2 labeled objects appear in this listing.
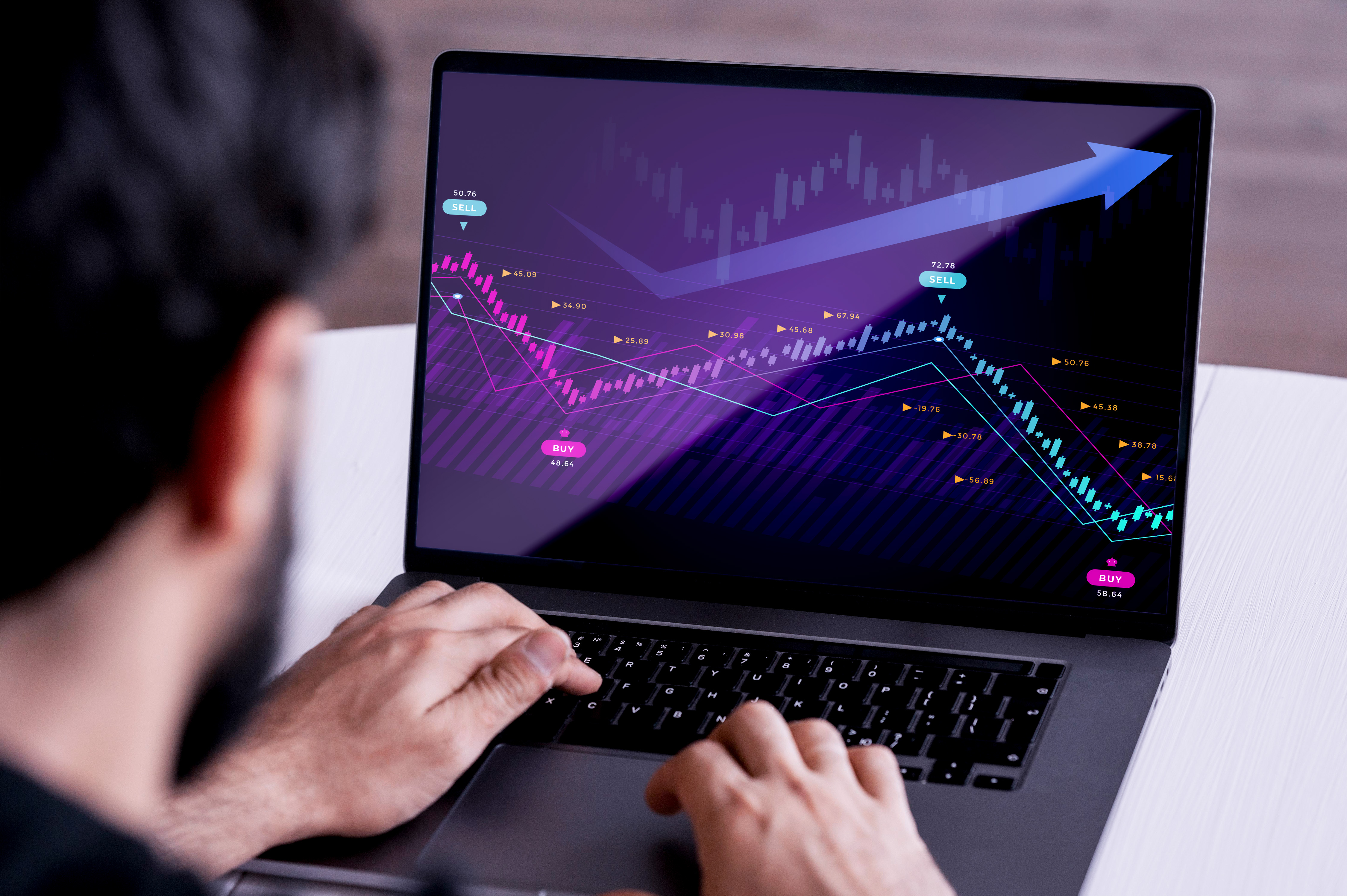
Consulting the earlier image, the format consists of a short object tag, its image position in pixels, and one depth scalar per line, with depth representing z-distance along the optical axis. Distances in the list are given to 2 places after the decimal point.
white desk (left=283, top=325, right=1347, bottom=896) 1.53
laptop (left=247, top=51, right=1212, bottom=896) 1.62
